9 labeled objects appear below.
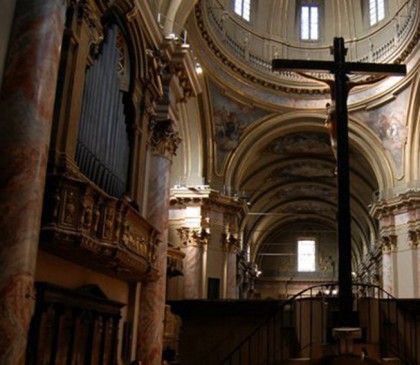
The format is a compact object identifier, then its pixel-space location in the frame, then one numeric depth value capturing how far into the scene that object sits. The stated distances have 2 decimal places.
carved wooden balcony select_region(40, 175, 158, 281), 6.55
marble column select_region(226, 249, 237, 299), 20.60
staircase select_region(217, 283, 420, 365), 7.62
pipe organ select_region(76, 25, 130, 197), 7.99
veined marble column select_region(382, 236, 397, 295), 20.27
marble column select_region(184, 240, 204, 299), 19.06
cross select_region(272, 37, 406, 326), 7.05
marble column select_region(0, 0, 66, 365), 5.38
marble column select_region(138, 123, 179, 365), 10.35
